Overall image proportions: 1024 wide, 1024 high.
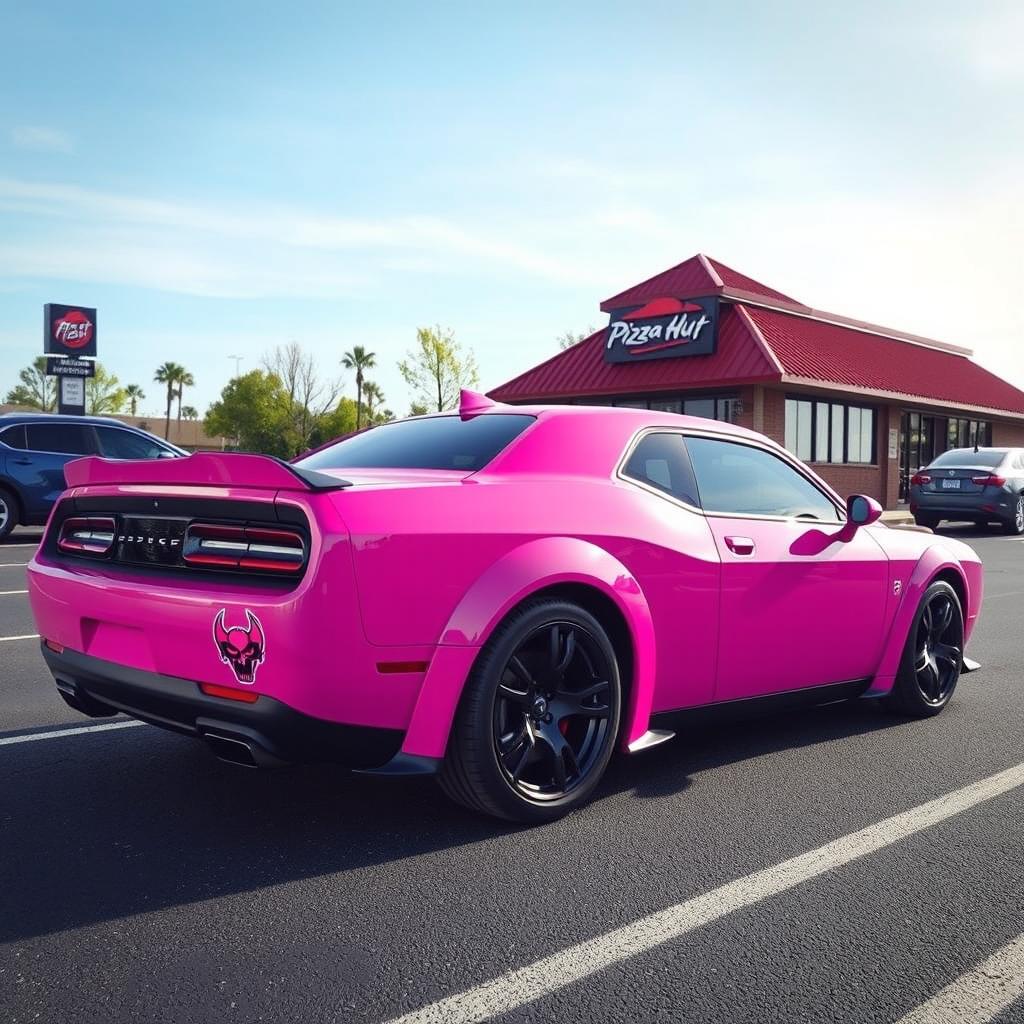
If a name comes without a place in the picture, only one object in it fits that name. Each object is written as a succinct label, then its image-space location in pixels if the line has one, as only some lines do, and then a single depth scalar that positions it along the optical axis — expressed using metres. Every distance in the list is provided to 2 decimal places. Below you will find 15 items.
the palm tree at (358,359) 92.38
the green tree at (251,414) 71.44
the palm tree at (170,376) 116.75
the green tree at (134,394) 121.06
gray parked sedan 19.52
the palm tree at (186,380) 117.19
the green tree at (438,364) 49.69
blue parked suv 14.41
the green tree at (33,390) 92.21
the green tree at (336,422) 70.73
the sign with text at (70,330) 34.53
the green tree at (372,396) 86.88
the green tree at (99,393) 87.19
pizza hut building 26.72
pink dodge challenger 3.30
